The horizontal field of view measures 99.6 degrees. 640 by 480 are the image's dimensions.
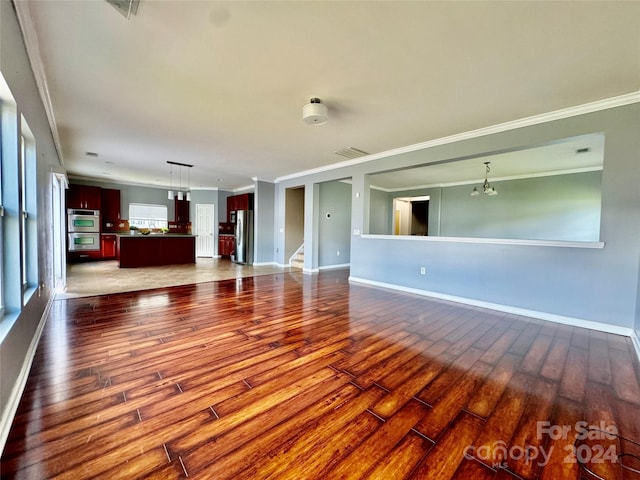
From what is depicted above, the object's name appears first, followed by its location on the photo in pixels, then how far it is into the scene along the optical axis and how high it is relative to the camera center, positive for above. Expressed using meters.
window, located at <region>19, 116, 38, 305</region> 2.46 +0.17
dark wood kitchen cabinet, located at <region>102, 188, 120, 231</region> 8.49 +0.62
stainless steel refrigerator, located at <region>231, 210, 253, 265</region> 8.18 -0.23
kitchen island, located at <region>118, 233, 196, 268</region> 6.84 -0.57
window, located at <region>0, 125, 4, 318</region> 1.79 -0.27
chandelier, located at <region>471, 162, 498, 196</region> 5.95 +0.99
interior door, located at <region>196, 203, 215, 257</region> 10.02 +0.03
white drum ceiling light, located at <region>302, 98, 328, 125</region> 2.85 +1.26
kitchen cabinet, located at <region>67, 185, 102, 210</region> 7.82 +0.90
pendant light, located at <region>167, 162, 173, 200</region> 6.59 +1.52
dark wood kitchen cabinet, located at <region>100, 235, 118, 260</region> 8.31 -0.57
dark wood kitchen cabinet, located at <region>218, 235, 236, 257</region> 9.86 -0.59
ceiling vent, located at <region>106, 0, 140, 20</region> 1.72 +1.44
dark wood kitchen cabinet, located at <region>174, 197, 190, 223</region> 9.74 +0.64
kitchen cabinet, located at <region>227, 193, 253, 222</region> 8.56 +0.89
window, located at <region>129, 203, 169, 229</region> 9.13 +0.43
